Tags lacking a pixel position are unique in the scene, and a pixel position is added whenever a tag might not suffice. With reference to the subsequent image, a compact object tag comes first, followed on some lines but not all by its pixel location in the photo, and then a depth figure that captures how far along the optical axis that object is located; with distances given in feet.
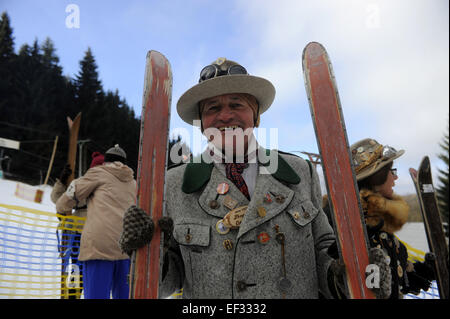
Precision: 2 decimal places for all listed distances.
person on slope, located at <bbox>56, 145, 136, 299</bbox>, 9.77
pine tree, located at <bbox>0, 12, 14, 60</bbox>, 124.47
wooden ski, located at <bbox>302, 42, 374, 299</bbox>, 4.36
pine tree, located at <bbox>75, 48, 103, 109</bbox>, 132.05
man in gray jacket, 4.63
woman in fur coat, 7.33
